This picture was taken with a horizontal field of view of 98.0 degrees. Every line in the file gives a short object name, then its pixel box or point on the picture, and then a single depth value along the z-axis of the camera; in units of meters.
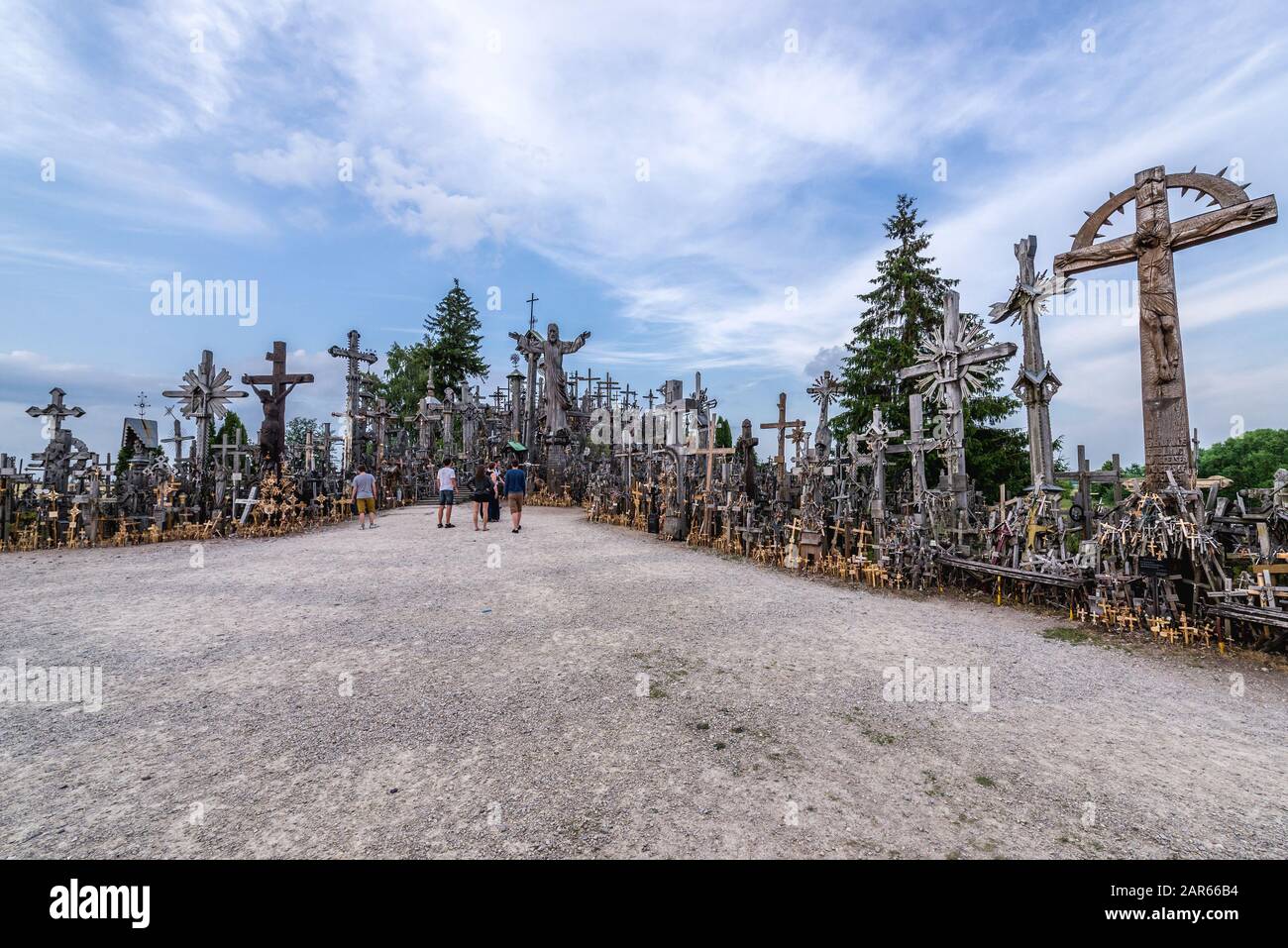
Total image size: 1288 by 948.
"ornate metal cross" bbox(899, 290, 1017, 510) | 11.43
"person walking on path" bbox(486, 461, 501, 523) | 16.46
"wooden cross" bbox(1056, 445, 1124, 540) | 10.16
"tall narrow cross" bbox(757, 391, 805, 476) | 15.97
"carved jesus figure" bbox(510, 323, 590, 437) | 25.44
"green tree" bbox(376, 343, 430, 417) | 41.44
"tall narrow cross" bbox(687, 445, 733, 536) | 14.39
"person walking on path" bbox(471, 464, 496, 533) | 14.45
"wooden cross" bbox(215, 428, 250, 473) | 16.09
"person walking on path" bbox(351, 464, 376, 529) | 15.56
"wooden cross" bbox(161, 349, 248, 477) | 16.05
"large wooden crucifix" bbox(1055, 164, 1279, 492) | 7.62
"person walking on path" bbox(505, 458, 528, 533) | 14.68
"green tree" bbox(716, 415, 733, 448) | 37.75
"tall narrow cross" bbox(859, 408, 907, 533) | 10.79
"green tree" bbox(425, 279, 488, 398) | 42.75
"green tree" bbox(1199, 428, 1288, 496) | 22.72
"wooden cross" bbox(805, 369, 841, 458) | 18.19
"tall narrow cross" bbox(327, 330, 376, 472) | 24.80
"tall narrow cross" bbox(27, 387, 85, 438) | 16.36
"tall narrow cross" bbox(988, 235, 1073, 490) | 12.07
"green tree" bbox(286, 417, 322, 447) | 29.16
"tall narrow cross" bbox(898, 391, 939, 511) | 11.01
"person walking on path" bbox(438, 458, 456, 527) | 15.17
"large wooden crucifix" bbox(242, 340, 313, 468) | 17.23
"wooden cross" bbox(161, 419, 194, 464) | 16.41
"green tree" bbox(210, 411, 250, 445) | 29.22
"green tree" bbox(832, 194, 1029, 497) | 21.48
